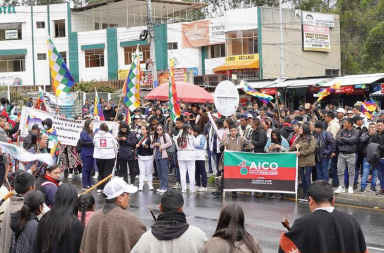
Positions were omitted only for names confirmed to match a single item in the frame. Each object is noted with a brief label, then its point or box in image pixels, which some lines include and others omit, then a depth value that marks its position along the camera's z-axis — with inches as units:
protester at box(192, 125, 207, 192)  613.6
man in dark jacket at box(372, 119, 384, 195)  539.2
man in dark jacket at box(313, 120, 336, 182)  565.6
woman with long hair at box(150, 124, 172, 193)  602.2
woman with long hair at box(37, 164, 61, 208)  304.5
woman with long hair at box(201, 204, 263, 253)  198.4
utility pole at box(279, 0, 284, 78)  1819.6
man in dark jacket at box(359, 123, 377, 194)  554.9
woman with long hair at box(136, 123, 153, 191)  617.0
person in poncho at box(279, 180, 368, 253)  197.9
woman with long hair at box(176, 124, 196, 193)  601.9
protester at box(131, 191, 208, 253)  201.2
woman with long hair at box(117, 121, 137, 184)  613.3
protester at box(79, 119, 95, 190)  604.1
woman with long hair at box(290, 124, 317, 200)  552.1
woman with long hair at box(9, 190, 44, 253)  239.5
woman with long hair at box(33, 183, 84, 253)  225.8
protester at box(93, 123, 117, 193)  586.9
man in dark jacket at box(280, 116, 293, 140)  629.2
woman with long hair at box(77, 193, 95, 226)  261.5
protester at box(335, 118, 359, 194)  554.9
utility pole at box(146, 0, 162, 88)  1222.9
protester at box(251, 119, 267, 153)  584.7
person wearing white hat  219.1
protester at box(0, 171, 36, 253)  255.0
